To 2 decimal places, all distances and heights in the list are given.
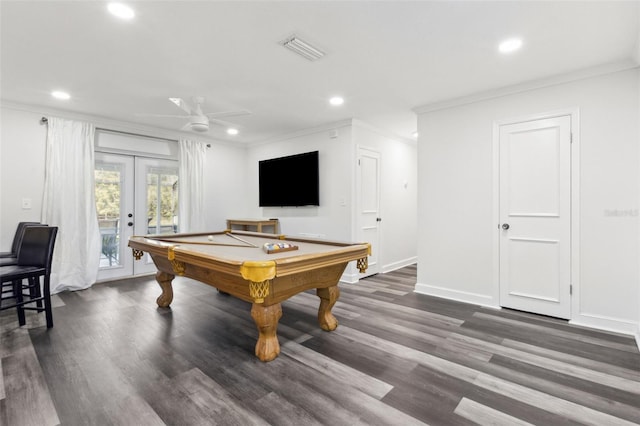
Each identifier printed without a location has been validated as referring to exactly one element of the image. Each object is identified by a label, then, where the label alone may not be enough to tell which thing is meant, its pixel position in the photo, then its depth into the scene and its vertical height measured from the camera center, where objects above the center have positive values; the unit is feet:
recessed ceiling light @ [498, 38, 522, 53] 8.06 +4.57
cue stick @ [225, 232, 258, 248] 10.22 -1.06
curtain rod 13.34 +4.18
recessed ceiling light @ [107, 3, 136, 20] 6.64 +4.56
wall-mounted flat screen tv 16.48 +1.82
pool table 6.68 -1.35
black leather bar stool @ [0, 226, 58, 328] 9.18 -1.57
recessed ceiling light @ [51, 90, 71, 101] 11.61 +4.63
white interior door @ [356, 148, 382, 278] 15.62 +0.64
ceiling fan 11.59 +3.63
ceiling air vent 8.01 +4.56
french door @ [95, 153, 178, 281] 15.33 +0.41
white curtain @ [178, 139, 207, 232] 17.47 +1.48
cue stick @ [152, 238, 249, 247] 10.07 -1.05
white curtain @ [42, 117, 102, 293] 13.39 +0.39
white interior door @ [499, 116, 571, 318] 10.03 -0.15
